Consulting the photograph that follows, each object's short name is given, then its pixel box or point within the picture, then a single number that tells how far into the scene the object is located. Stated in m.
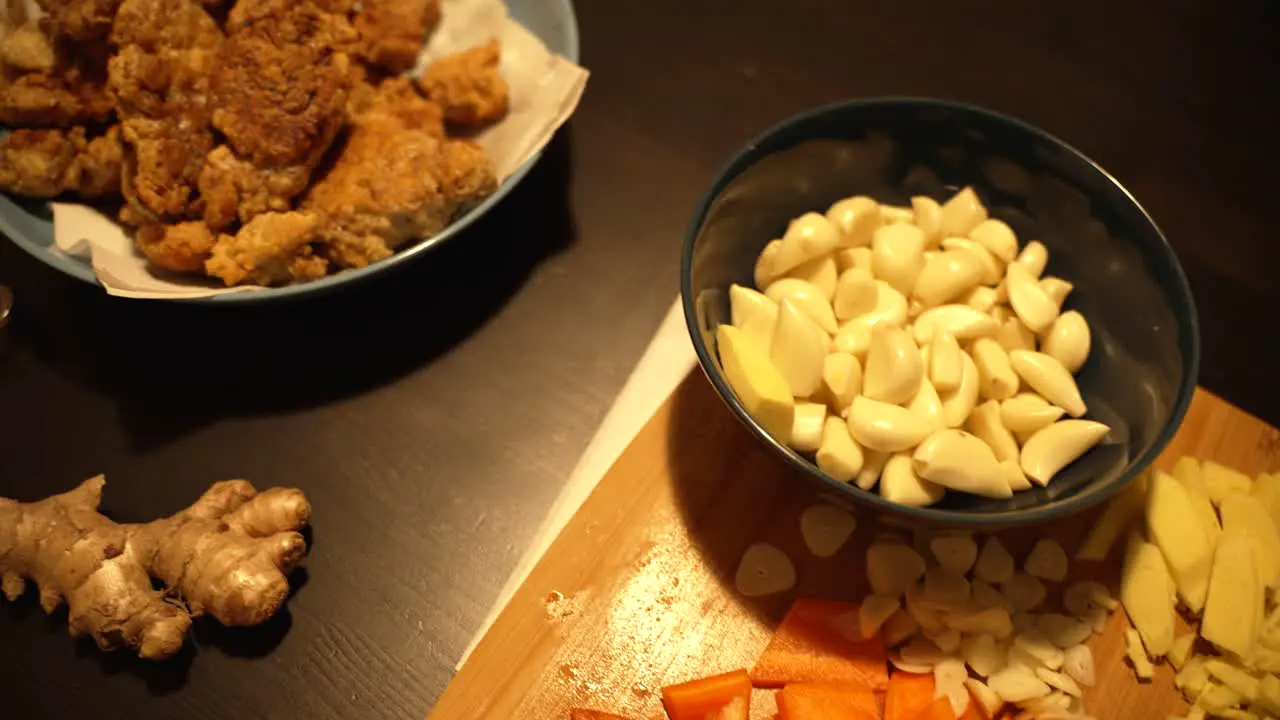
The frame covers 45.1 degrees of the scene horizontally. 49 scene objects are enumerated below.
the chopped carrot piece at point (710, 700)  0.51
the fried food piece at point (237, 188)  0.57
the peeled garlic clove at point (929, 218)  0.57
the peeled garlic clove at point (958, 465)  0.50
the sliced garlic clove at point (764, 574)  0.54
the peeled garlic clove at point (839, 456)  0.51
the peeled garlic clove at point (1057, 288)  0.55
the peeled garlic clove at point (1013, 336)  0.55
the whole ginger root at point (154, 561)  0.52
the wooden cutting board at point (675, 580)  0.52
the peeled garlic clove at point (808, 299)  0.54
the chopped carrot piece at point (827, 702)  0.51
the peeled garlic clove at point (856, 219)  0.56
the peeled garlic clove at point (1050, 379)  0.53
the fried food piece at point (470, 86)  0.62
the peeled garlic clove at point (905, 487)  0.51
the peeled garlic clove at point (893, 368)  0.51
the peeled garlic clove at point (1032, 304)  0.54
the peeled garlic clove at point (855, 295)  0.54
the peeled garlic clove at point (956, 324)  0.54
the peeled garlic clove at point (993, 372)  0.53
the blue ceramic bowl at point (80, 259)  0.55
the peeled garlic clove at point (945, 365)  0.52
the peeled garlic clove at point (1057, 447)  0.52
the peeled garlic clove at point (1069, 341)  0.54
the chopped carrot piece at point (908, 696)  0.51
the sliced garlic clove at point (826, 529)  0.54
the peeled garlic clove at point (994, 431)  0.53
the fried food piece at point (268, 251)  0.56
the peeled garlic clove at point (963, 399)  0.52
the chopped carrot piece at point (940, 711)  0.51
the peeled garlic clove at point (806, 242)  0.55
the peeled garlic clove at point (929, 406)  0.52
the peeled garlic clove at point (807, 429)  0.51
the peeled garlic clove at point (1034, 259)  0.56
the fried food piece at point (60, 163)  0.57
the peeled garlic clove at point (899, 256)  0.55
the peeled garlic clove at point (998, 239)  0.56
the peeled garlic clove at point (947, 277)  0.55
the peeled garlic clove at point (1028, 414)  0.53
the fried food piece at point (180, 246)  0.56
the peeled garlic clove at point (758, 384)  0.51
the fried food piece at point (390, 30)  0.62
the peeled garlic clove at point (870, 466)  0.52
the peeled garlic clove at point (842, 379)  0.52
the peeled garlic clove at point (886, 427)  0.51
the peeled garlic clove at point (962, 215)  0.57
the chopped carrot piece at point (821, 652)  0.52
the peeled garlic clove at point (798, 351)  0.52
